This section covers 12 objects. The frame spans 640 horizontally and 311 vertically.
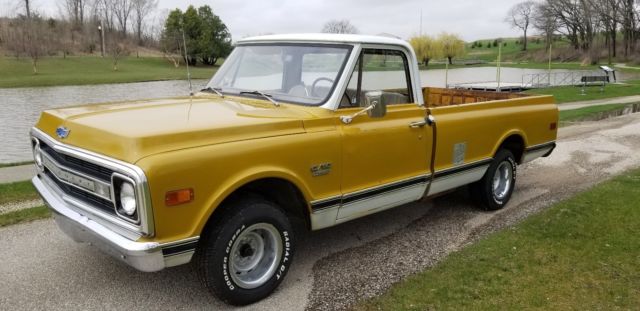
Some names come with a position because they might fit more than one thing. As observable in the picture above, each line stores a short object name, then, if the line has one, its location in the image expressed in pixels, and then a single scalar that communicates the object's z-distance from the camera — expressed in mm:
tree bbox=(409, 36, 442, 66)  66338
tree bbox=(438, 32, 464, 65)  78950
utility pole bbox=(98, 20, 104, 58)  71925
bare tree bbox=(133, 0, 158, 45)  90500
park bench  28267
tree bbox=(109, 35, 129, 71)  63200
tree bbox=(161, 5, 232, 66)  66250
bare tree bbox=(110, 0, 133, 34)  89125
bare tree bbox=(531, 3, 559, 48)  95562
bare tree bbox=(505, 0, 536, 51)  116125
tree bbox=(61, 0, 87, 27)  86688
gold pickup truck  3344
